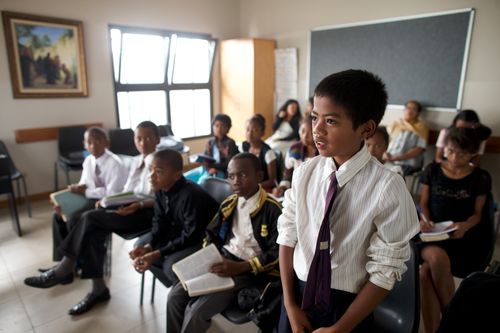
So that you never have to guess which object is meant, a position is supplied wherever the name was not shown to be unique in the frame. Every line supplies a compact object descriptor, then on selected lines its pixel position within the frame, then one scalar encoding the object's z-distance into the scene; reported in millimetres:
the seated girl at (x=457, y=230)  1655
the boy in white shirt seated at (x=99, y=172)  2449
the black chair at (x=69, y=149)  3811
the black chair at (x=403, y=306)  1158
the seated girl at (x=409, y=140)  3572
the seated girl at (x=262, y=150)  2609
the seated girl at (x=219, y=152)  2914
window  4652
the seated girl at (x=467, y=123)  3067
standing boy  831
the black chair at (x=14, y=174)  3114
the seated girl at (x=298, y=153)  2389
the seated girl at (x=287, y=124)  4758
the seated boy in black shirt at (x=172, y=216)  1721
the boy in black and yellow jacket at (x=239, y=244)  1401
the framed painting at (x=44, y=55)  3594
